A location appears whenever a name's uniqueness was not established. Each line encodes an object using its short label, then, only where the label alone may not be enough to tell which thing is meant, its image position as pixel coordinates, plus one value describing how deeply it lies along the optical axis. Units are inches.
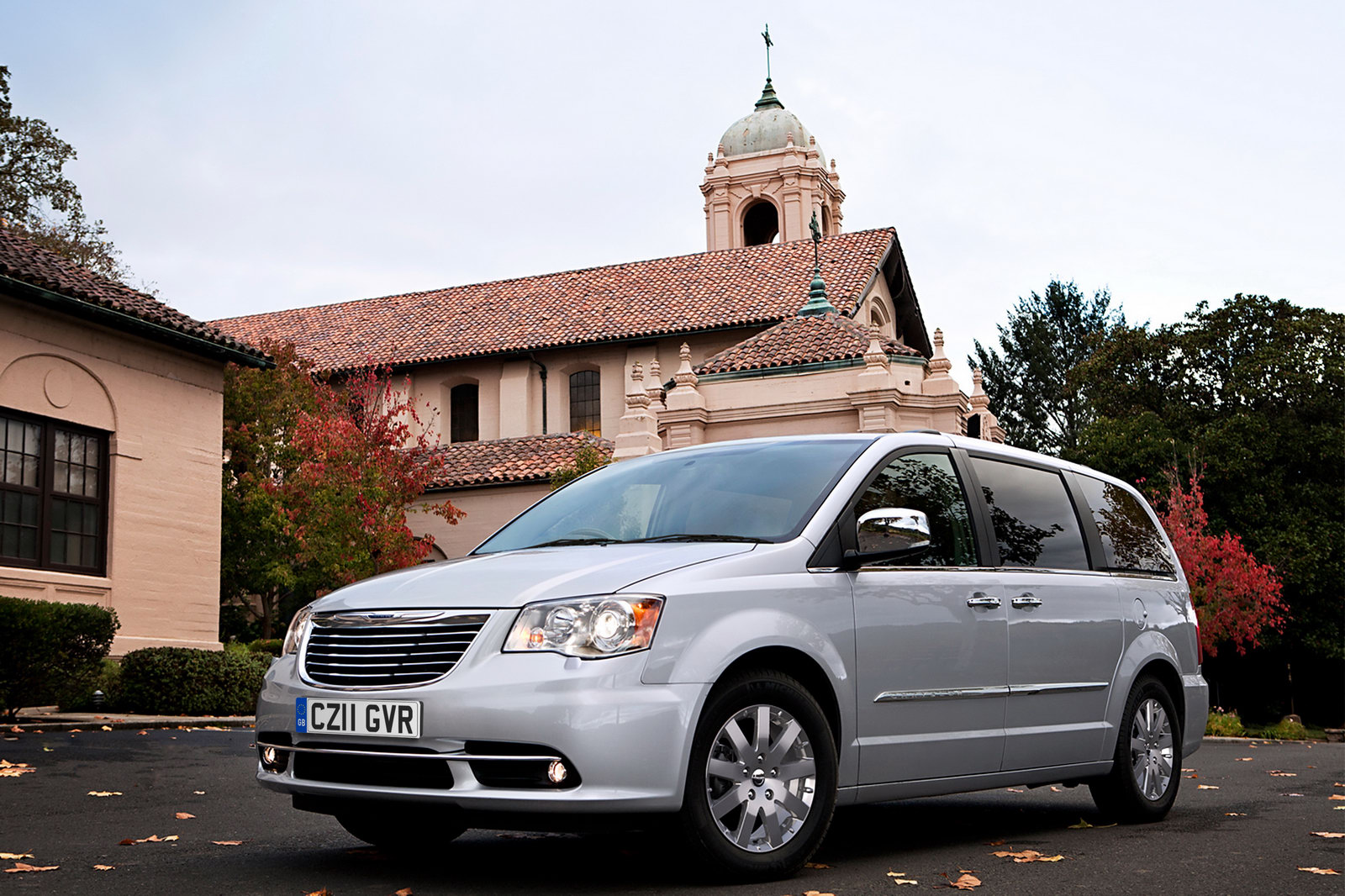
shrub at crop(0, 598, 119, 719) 542.3
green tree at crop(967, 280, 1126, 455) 2667.3
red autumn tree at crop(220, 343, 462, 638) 1071.6
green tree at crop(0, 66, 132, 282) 1589.6
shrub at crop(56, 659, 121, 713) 606.2
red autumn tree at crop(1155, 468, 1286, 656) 1165.1
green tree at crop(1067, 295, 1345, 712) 1491.1
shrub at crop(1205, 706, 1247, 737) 940.0
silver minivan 193.0
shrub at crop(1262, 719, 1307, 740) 1059.3
